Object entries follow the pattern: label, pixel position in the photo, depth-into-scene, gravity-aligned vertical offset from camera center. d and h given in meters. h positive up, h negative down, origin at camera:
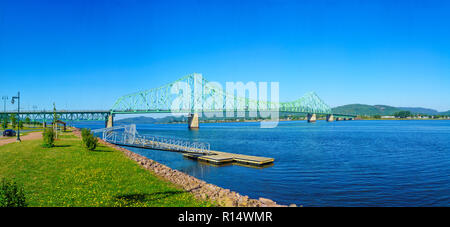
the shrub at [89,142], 21.34 -2.18
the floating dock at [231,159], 22.71 -3.86
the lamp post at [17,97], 29.67 +1.78
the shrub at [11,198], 5.84 -1.82
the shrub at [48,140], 21.34 -2.04
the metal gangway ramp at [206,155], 23.12 -3.79
